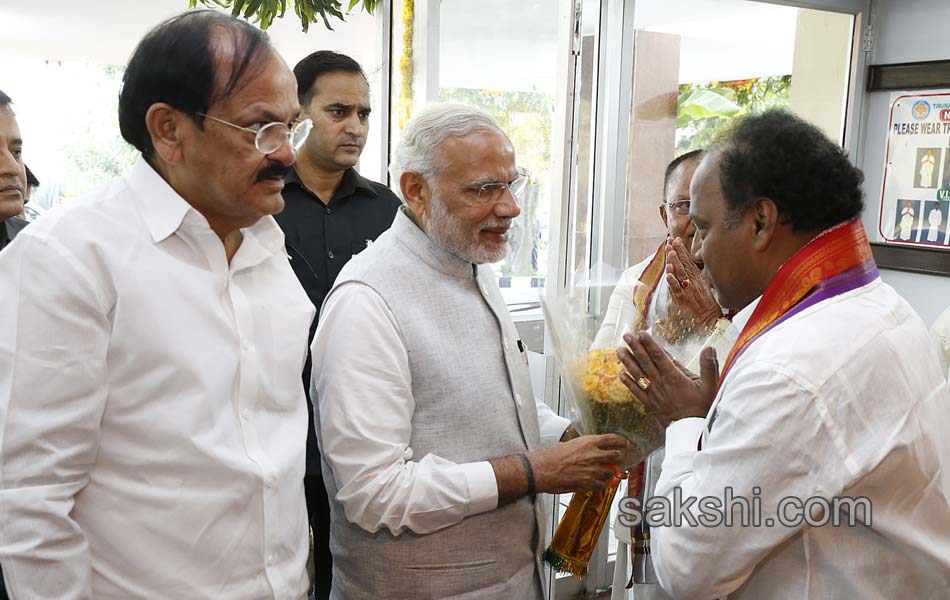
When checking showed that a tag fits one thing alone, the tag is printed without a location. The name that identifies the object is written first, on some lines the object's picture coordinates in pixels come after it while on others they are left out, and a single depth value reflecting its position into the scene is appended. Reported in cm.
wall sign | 378
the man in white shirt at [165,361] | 113
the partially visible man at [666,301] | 192
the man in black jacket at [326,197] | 240
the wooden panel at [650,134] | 332
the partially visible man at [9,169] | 182
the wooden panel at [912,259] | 380
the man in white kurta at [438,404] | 156
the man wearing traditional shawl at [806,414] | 123
